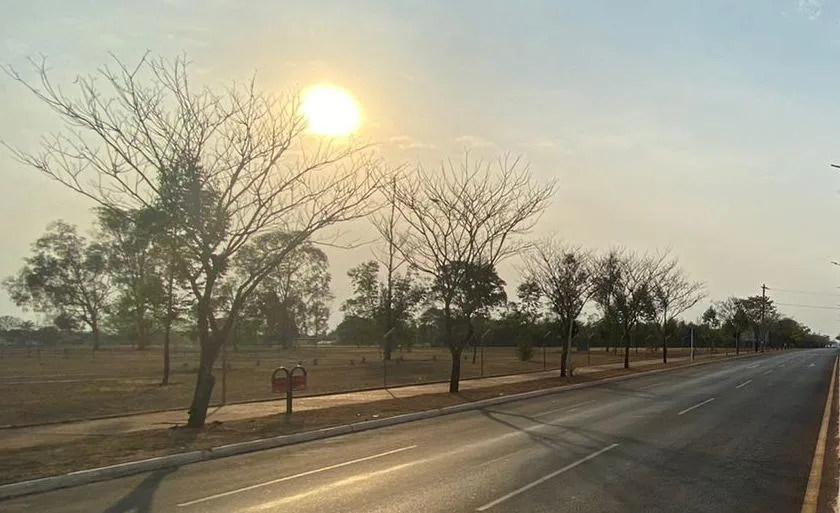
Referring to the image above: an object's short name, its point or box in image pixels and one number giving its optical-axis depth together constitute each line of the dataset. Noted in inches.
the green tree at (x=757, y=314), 4436.8
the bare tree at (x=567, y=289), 1641.2
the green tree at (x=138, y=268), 767.9
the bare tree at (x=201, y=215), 693.3
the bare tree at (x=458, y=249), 1166.3
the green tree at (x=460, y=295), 1138.0
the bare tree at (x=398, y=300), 2356.1
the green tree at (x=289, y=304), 3051.2
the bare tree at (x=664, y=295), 2340.1
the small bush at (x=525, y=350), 2215.8
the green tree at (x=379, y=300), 2397.9
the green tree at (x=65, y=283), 3159.5
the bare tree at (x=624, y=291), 2030.1
